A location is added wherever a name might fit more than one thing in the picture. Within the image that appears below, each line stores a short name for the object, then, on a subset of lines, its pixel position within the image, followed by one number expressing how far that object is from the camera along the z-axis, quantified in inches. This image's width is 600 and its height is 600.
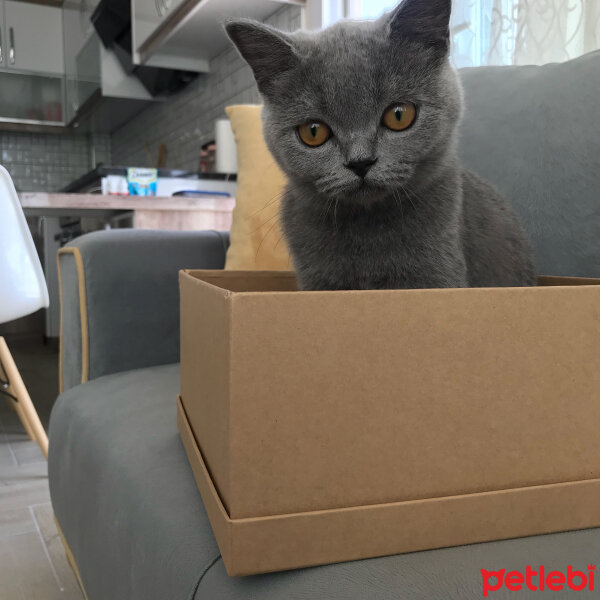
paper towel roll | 110.3
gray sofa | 18.8
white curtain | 53.4
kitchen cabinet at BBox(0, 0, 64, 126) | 174.1
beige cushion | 47.5
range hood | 132.0
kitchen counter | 88.1
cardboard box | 17.3
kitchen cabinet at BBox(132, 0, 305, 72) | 96.2
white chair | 64.2
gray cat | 23.9
